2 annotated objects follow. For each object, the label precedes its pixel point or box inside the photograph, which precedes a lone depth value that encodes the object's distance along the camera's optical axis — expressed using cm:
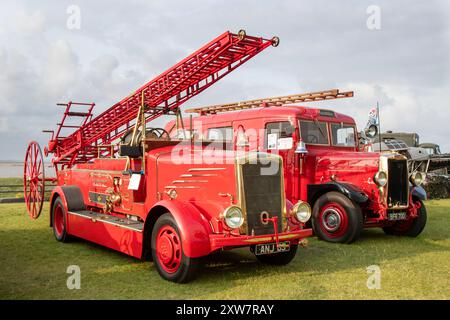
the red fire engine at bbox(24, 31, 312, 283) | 493
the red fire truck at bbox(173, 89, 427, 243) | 780
